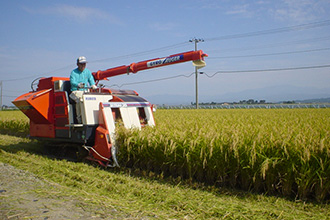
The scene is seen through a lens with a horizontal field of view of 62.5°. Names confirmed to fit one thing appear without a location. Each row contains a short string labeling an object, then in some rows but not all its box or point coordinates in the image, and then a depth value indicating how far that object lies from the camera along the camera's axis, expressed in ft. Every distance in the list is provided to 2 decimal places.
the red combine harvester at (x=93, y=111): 20.17
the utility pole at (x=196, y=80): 126.72
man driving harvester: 21.06
